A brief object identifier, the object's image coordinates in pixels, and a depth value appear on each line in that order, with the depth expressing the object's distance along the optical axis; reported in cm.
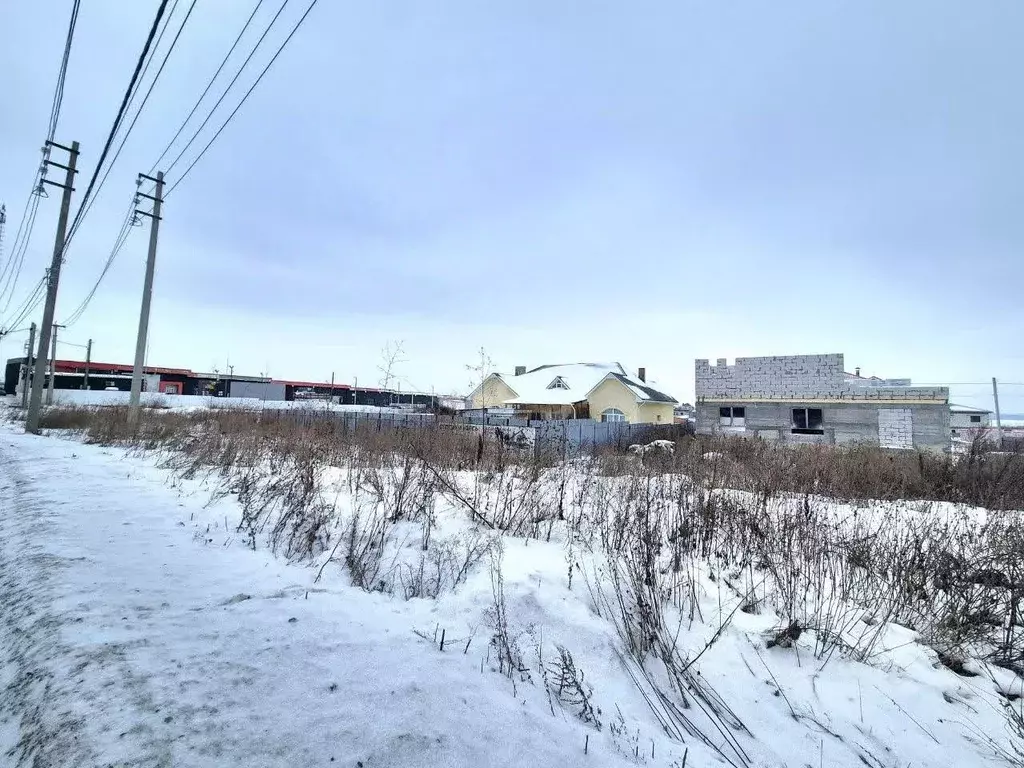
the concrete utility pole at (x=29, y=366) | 2592
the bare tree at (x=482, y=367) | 2444
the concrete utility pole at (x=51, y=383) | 2574
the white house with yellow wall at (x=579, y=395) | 3206
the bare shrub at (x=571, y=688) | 206
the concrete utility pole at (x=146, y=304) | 1330
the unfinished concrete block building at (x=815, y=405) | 2297
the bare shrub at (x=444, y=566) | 340
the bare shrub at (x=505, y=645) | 231
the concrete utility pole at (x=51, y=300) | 1360
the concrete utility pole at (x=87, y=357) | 3883
